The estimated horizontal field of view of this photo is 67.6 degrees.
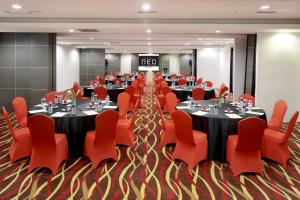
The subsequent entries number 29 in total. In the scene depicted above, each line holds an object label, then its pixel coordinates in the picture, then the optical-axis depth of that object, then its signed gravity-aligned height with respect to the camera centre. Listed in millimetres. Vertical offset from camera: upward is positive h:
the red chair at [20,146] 3763 -1103
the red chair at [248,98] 4997 -283
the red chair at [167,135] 4435 -1017
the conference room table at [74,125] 3802 -732
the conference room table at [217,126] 3778 -699
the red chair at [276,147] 3719 -1044
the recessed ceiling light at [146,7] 4394 +1549
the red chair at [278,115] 4268 -568
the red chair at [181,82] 10084 +89
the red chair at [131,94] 6862 -342
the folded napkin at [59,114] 3882 -571
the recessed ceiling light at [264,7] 4385 +1565
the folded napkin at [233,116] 3837 -538
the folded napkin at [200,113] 4021 -521
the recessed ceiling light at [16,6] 4452 +1508
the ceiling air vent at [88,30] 6342 +1547
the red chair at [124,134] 4408 -1012
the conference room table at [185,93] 7703 -301
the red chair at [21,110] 4444 -601
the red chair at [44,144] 3216 -956
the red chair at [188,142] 3482 -941
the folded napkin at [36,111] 4128 -550
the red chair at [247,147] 3195 -935
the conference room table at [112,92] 8004 -333
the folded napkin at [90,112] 4019 -544
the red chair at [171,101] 5194 -400
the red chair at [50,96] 5178 -344
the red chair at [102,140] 3465 -936
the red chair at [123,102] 5147 -444
